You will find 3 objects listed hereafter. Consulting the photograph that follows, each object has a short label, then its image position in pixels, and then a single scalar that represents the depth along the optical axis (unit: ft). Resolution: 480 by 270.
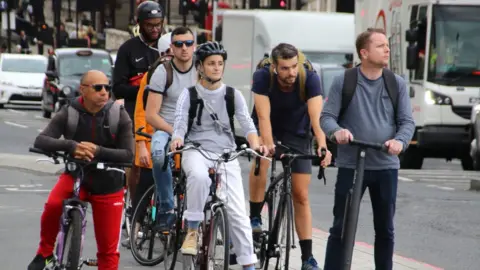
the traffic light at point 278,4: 194.28
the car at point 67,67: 188.33
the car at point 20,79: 216.06
